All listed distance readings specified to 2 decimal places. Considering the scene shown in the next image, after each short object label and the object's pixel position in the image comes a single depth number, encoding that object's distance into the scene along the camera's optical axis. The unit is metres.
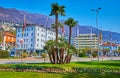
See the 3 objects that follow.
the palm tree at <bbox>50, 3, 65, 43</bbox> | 31.11
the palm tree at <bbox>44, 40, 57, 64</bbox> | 24.91
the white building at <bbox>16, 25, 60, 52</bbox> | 74.07
